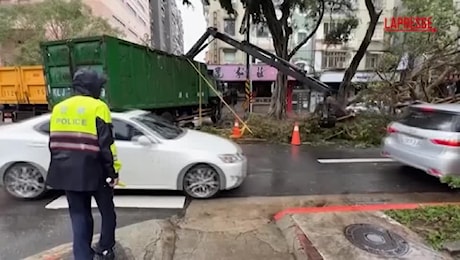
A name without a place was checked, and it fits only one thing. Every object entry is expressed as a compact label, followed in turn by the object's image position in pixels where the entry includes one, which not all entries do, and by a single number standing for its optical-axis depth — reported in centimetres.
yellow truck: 1204
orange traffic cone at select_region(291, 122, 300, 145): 1095
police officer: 285
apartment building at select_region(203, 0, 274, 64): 3100
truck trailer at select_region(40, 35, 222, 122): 861
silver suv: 571
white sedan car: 554
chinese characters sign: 2902
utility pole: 2058
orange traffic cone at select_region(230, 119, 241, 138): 1174
